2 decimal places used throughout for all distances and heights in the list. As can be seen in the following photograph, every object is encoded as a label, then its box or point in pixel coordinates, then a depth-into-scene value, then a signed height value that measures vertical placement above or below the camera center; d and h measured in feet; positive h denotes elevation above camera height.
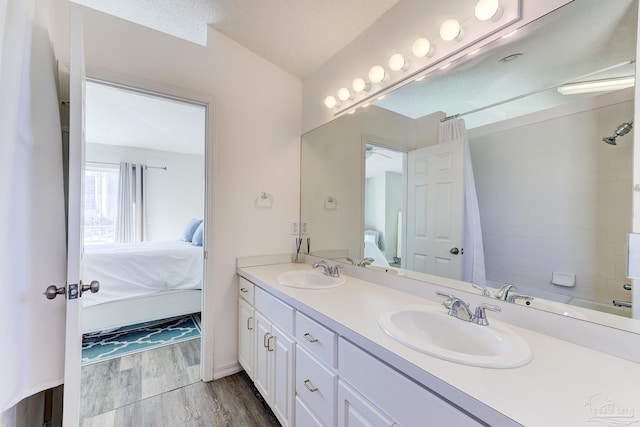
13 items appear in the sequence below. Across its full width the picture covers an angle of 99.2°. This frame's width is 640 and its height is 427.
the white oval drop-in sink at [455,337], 2.45 -1.37
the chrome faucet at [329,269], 5.89 -1.27
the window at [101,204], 14.59 +0.24
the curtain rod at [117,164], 14.37 +2.46
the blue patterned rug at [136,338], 7.48 -3.96
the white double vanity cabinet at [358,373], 2.06 -1.60
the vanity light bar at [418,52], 3.55 +2.64
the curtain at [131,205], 14.93 +0.22
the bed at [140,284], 8.29 -2.51
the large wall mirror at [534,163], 2.87 +0.67
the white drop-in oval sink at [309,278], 5.56 -1.45
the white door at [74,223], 3.14 -0.17
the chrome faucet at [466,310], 3.25 -1.24
